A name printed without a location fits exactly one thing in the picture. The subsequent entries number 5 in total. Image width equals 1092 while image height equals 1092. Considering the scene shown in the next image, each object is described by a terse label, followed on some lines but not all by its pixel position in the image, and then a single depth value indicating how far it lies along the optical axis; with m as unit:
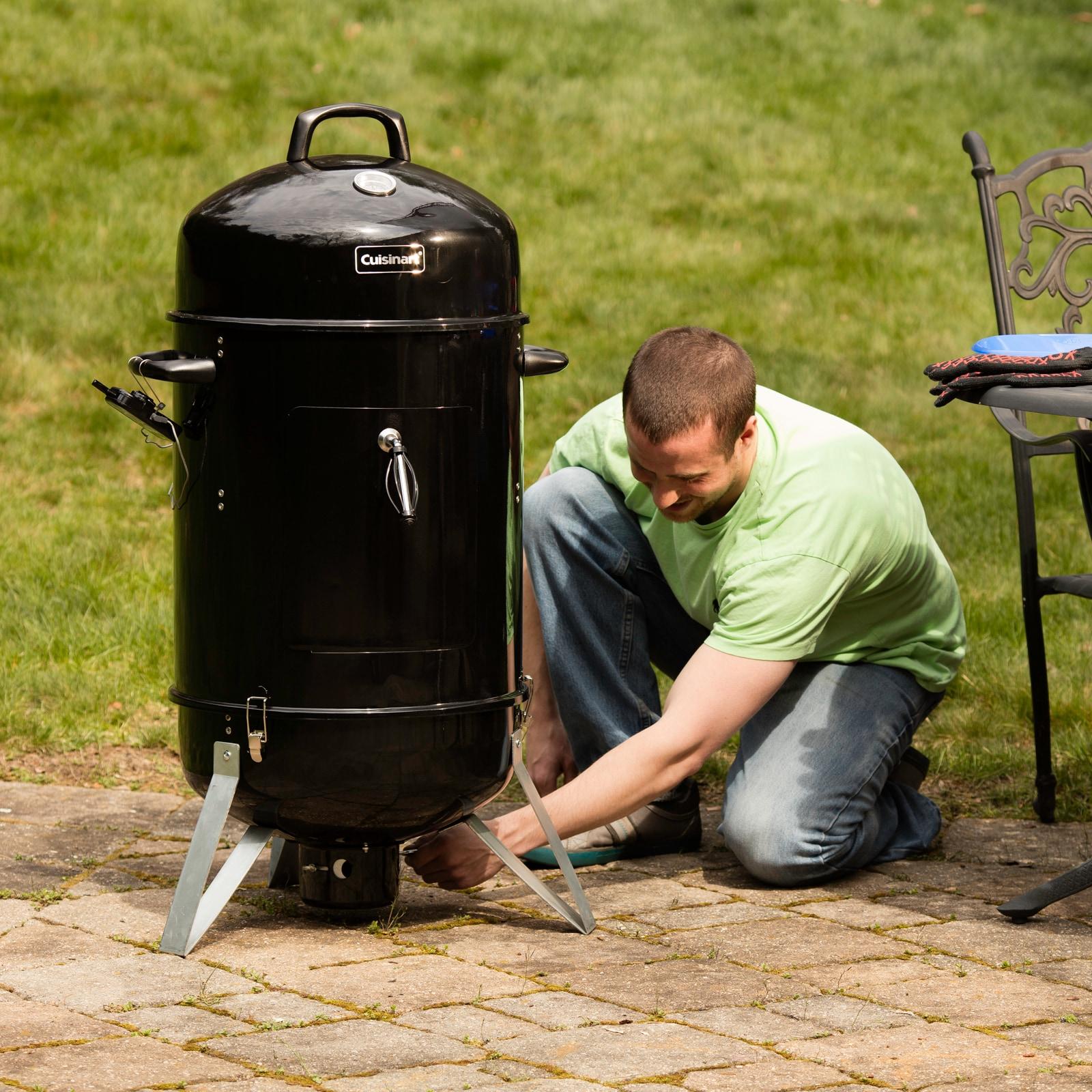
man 6.36
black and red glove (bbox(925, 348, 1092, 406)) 5.93
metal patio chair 7.31
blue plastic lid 6.35
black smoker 5.71
